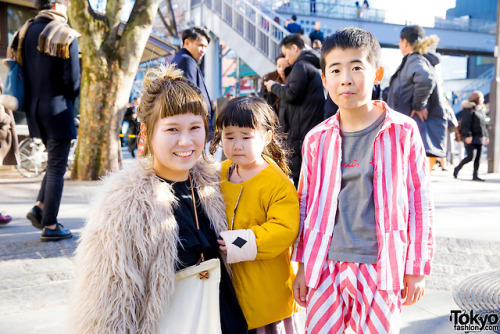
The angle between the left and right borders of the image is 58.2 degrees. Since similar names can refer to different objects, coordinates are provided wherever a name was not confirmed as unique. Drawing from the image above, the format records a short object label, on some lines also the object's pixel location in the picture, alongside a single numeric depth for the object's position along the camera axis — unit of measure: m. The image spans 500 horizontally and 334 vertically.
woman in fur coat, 1.47
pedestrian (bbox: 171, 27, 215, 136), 4.25
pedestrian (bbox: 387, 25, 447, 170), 4.37
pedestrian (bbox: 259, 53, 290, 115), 4.76
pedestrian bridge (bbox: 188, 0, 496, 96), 15.63
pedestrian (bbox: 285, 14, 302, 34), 12.19
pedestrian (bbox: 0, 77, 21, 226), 4.61
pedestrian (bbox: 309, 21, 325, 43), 9.84
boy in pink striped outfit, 1.67
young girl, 1.69
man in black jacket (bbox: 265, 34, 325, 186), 4.32
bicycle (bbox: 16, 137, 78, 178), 8.79
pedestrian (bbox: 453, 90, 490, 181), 9.35
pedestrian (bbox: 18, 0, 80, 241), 3.93
